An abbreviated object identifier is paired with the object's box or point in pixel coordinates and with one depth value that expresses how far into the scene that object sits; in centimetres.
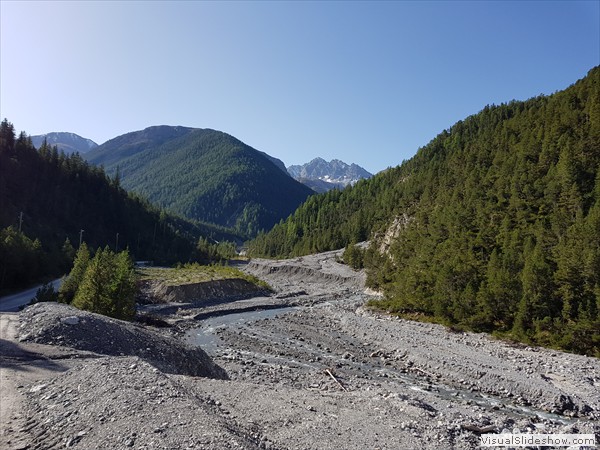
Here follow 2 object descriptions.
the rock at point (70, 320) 2456
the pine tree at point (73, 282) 4119
